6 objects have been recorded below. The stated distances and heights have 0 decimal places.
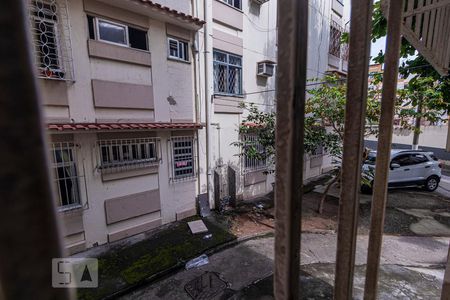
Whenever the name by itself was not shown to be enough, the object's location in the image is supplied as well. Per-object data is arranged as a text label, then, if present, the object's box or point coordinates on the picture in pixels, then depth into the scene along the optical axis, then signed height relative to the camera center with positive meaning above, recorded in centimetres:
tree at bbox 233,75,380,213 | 679 -22
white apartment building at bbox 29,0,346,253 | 486 +44
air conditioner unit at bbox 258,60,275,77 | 848 +183
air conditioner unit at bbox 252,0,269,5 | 820 +412
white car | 926 -220
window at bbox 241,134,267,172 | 770 -121
